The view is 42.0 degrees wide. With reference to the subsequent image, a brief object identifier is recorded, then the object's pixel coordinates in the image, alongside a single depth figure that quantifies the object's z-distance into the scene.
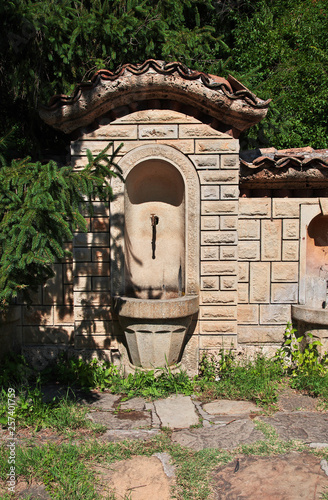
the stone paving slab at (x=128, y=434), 4.12
